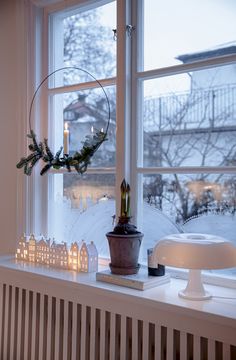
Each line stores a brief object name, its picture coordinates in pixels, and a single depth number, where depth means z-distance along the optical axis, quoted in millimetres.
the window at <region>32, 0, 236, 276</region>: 1742
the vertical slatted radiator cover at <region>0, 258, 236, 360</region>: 1419
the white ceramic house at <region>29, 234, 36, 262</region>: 2129
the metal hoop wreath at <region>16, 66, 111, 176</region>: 1991
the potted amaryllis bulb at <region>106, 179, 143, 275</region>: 1733
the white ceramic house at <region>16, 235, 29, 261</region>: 2158
